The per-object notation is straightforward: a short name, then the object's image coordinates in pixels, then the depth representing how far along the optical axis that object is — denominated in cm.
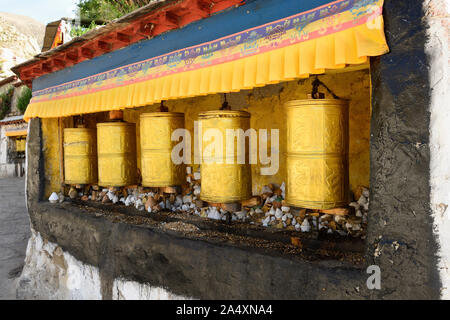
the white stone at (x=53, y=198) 430
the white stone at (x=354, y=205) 260
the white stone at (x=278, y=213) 287
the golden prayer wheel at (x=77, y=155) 413
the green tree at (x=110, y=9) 690
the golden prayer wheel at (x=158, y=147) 313
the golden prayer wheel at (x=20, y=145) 1436
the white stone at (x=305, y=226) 264
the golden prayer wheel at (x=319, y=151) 209
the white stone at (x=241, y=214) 310
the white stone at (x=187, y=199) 362
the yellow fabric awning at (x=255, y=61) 158
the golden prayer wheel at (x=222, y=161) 253
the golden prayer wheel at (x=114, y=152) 362
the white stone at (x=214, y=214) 317
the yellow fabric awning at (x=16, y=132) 1145
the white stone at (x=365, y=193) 262
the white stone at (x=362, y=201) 260
